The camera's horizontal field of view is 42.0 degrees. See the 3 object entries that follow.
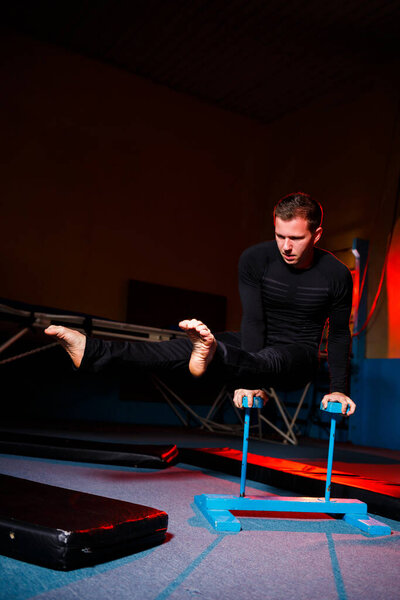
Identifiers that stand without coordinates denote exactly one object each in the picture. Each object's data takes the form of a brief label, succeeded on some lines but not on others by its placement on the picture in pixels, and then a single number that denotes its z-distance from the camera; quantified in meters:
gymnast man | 1.84
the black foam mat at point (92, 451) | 2.70
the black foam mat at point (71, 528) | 1.19
